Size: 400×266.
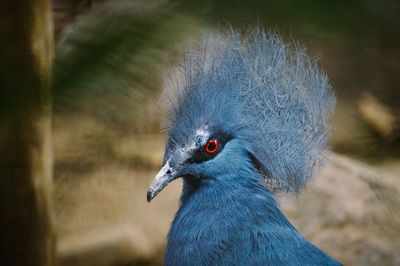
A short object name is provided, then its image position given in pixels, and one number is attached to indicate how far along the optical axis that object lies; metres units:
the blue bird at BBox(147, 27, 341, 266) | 3.63
